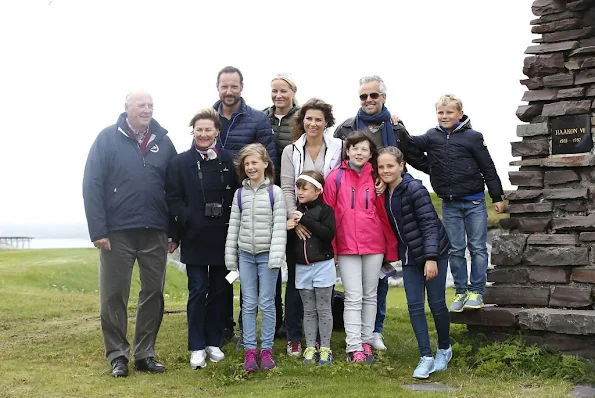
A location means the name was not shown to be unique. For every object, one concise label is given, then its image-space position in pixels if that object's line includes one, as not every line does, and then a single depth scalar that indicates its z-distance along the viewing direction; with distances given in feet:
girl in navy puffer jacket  24.29
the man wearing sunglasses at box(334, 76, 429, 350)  26.89
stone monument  26.55
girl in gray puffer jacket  24.62
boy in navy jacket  26.96
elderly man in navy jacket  25.13
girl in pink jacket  25.04
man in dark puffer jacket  27.35
